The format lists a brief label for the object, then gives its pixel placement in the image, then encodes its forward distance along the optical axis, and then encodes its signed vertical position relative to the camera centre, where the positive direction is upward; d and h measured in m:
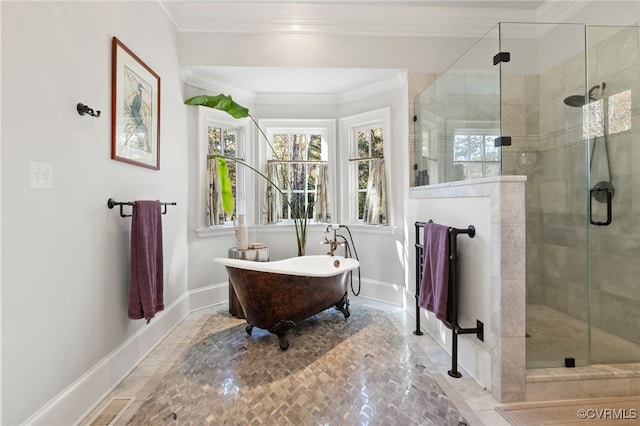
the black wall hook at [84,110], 1.47 +0.55
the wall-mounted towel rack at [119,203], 1.74 +0.06
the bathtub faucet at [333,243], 2.91 -0.33
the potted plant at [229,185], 2.78 +0.35
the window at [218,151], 3.08 +0.72
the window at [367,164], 3.25 +0.59
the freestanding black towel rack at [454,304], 1.79 -0.62
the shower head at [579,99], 2.25 +0.96
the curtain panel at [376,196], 3.23 +0.18
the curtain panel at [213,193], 3.10 +0.22
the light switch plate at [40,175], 1.23 +0.18
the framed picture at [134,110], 1.78 +0.74
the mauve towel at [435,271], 1.88 -0.43
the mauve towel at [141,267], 1.83 -0.36
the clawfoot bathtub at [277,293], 2.13 -0.64
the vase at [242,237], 2.86 -0.25
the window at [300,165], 3.57 +0.61
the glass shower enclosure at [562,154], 2.05 +0.47
